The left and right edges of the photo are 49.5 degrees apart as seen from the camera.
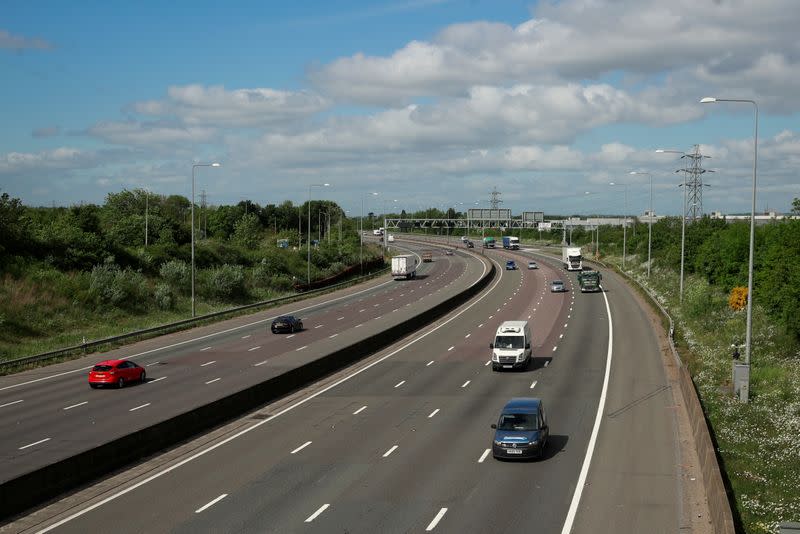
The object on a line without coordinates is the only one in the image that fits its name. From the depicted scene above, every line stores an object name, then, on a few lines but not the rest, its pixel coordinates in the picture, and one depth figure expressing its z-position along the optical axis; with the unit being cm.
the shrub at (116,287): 6844
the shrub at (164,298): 7262
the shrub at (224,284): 8156
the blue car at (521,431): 2497
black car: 5922
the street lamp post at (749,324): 3438
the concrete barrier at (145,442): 2053
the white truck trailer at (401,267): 10938
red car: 3834
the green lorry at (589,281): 8731
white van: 4294
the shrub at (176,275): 8088
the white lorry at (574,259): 11369
